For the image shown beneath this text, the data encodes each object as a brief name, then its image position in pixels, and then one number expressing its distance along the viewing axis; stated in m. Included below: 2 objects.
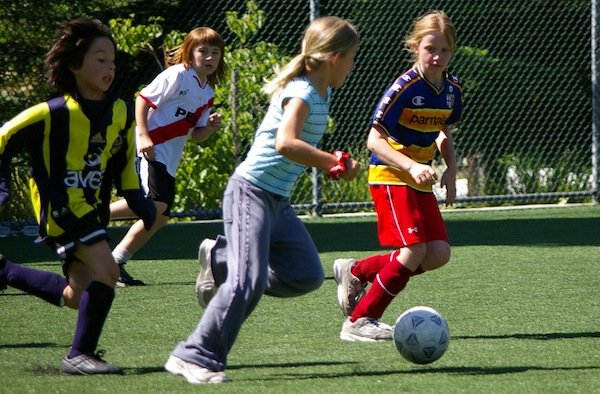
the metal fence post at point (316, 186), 25.58
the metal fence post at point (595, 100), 27.36
